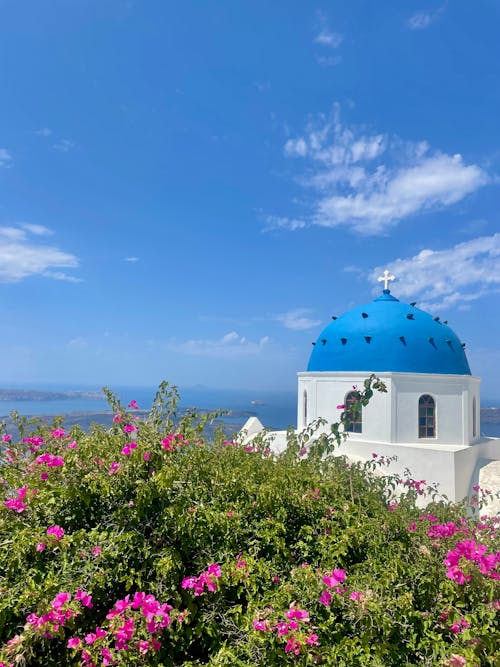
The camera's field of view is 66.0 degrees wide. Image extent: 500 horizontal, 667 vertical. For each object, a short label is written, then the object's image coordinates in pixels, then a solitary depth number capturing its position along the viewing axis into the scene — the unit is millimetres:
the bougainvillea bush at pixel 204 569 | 2492
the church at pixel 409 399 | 10508
